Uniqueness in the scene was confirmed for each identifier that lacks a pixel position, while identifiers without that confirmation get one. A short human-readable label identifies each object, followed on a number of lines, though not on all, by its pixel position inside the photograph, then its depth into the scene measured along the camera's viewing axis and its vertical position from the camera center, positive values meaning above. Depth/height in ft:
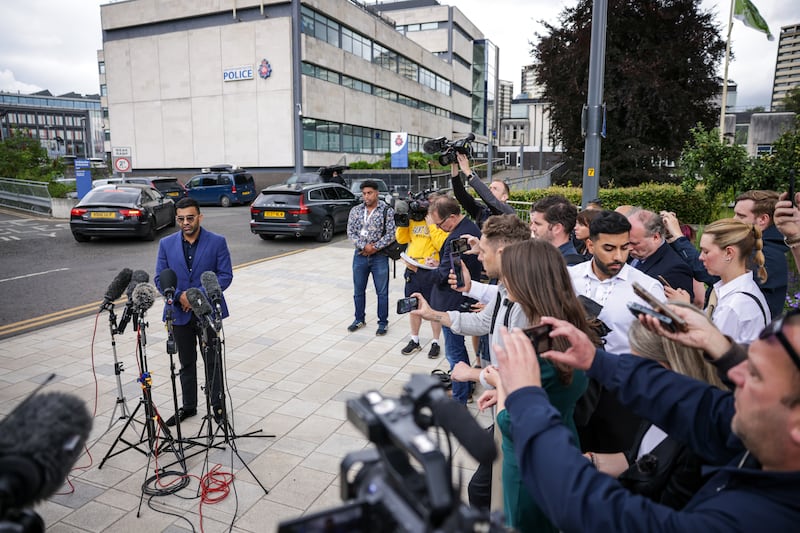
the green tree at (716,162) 29.94 +1.50
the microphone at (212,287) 13.14 -2.62
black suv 49.39 -2.70
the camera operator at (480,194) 19.52 -0.35
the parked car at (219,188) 90.94 -0.90
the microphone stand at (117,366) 13.23 -4.72
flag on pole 54.24 +17.96
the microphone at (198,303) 12.50 -2.86
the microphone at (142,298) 12.85 -2.83
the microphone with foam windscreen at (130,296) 12.86 -2.82
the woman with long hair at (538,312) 7.00 -1.78
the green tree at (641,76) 55.31 +12.00
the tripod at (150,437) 12.61 -6.43
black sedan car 47.42 -2.92
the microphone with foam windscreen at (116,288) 13.07 -2.63
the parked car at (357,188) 67.21 -0.49
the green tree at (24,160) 88.53 +3.61
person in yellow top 19.79 -2.50
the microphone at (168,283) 13.06 -2.52
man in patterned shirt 24.07 -2.64
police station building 113.70 +23.44
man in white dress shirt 9.08 -2.21
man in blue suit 15.24 -2.46
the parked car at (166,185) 81.32 -0.44
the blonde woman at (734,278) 10.24 -1.92
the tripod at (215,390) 13.25 -5.60
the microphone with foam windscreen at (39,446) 4.22 -2.22
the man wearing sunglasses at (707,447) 4.12 -2.36
